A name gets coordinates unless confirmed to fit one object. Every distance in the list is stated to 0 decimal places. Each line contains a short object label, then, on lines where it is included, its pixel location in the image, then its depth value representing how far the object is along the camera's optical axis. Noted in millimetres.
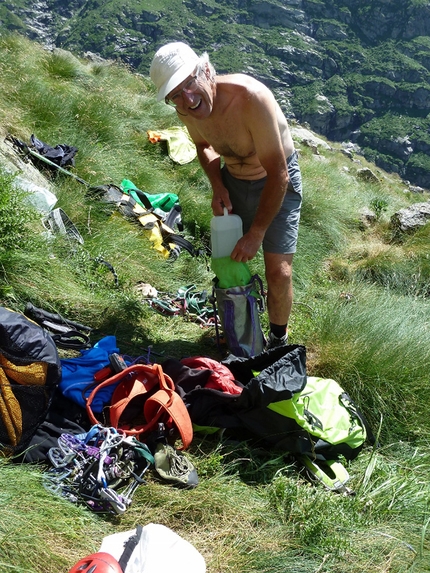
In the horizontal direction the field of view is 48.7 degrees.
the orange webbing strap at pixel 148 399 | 2549
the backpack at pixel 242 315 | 3416
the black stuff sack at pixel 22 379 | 2367
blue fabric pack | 2730
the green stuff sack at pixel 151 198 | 5848
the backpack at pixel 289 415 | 2617
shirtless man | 2811
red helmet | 1636
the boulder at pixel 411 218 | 7078
